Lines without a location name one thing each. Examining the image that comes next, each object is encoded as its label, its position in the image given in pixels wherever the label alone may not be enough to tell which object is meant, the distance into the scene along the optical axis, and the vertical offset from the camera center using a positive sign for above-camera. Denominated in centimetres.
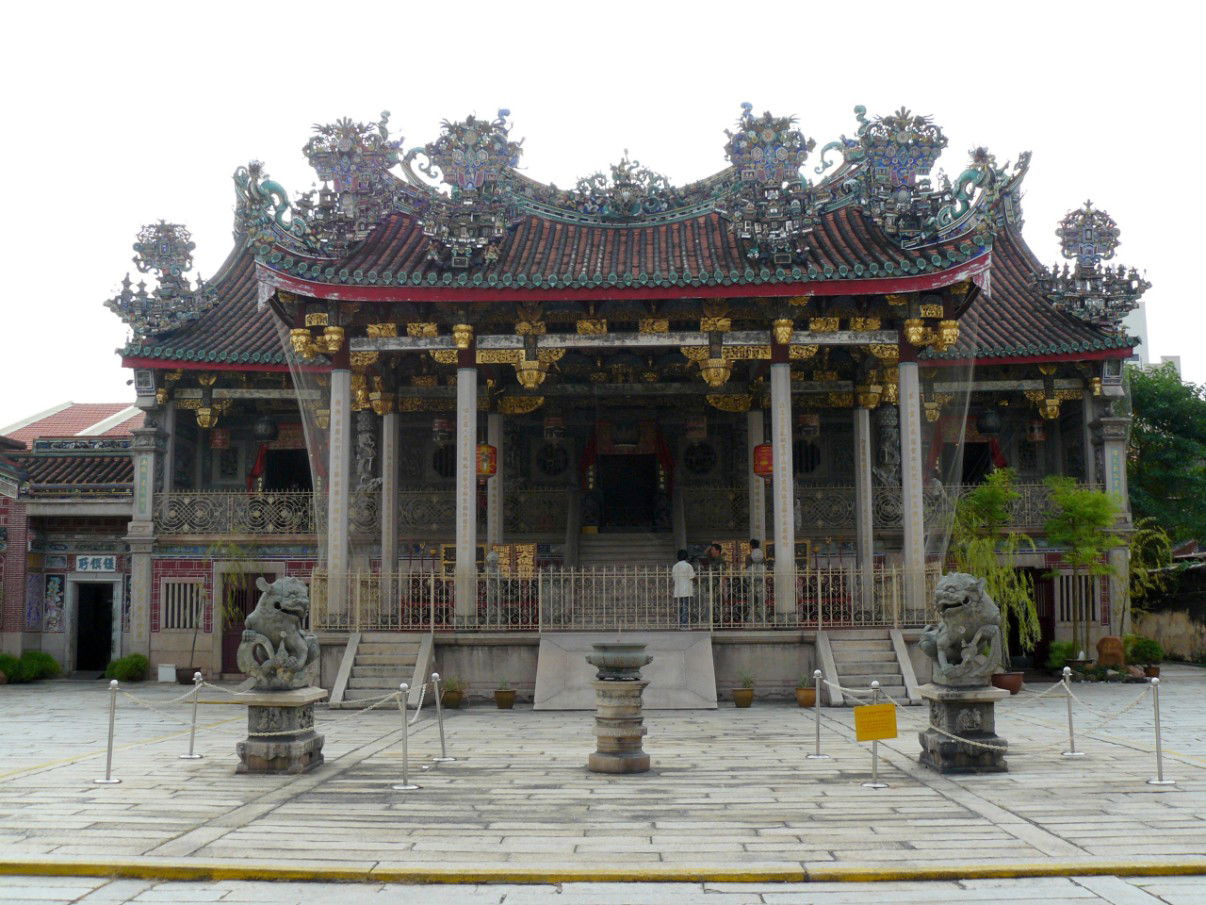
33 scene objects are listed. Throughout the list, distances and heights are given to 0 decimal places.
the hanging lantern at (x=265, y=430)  2405 +271
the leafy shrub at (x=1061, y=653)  2150 -205
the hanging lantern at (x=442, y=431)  2253 +250
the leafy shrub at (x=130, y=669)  2198 -237
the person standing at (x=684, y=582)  1727 -51
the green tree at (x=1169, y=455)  2661 +235
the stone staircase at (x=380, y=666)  1619 -175
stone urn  1030 -153
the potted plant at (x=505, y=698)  1616 -219
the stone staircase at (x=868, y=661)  1590 -168
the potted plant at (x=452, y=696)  1650 -220
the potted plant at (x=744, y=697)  1602 -216
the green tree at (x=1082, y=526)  2083 +45
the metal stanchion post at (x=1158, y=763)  951 -189
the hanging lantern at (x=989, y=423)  2361 +277
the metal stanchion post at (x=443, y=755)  1075 -208
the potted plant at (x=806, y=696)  1611 -217
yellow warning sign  927 -149
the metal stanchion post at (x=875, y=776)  942 -199
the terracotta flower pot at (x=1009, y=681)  1748 -212
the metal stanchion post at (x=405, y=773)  944 -197
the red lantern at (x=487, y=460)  2102 +177
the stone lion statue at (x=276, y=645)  1030 -90
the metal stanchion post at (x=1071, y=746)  1091 -203
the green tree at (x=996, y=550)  1947 -1
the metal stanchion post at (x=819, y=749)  1099 -206
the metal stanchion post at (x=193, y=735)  1087 -190
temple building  1733 +318
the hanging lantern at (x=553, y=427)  2316 +264
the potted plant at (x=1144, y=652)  2117 -201
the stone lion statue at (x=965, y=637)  1018 -83
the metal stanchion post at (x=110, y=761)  983 -193
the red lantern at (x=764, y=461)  2038 +169
